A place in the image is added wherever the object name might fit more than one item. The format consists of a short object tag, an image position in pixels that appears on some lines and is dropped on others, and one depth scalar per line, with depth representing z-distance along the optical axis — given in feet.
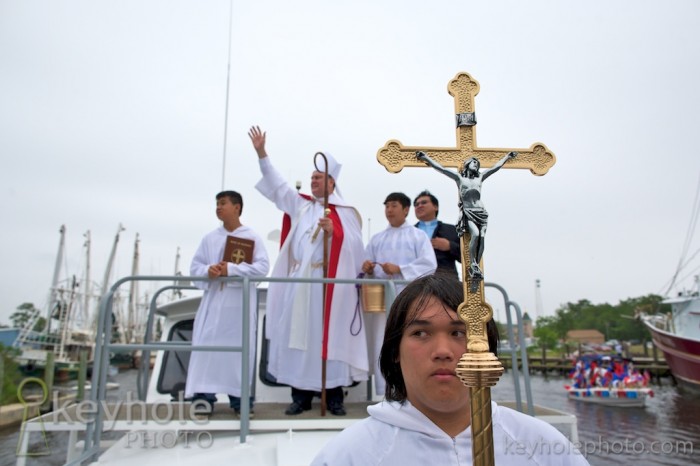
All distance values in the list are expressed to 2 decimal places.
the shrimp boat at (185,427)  11.08
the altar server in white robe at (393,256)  14.23
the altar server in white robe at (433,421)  4.42
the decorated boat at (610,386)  73.77
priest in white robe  14.19
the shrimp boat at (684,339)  85.25
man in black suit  16.14
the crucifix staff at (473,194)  3.98
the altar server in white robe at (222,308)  14.03
